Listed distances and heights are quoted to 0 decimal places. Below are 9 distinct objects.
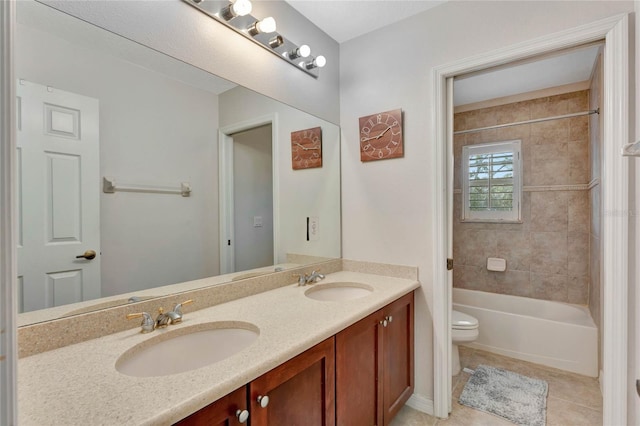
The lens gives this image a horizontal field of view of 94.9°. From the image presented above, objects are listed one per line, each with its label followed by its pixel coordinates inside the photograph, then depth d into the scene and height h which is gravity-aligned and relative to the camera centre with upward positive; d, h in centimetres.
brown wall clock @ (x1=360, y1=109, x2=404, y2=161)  186 +50
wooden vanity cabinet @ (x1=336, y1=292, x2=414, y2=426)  121 -74
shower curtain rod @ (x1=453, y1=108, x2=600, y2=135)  219 +79
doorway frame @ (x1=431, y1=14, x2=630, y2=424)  125 +10
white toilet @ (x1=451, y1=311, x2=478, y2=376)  222 -94
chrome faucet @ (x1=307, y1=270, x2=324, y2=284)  178 -40
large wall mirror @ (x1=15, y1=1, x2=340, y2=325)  91 +16
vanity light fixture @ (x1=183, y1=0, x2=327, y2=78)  134 +93
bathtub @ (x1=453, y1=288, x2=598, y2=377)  219 -98
